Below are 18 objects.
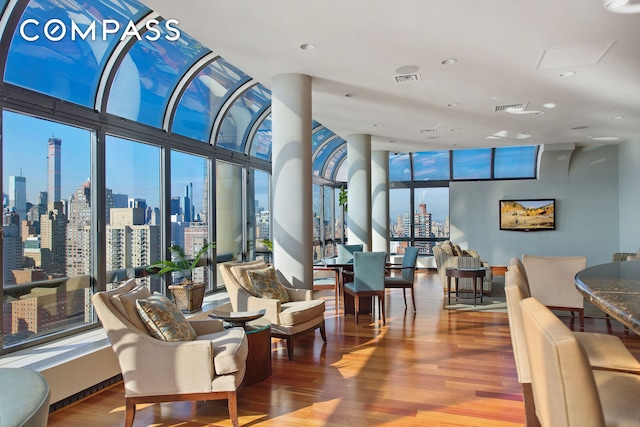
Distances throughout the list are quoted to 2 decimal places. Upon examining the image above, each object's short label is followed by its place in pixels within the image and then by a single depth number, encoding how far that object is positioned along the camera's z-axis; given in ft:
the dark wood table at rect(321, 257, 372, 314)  20.72
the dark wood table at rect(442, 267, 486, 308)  22.18
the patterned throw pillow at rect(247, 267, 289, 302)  15.31
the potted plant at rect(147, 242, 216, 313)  16.58
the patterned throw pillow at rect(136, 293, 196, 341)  10.19
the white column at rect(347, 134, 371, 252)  28.58
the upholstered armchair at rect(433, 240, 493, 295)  25.05
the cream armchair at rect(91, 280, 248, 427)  9.47
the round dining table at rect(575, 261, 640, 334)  3.32
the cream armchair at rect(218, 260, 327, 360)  14.10
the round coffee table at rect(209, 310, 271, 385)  11.92
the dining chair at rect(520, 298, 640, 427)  3.15
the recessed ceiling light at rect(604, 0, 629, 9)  10.90
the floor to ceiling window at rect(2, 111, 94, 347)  11.82
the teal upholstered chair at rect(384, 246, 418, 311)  20.86
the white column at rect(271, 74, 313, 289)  16.80
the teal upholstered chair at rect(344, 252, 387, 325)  18.89
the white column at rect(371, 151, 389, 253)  32.96
